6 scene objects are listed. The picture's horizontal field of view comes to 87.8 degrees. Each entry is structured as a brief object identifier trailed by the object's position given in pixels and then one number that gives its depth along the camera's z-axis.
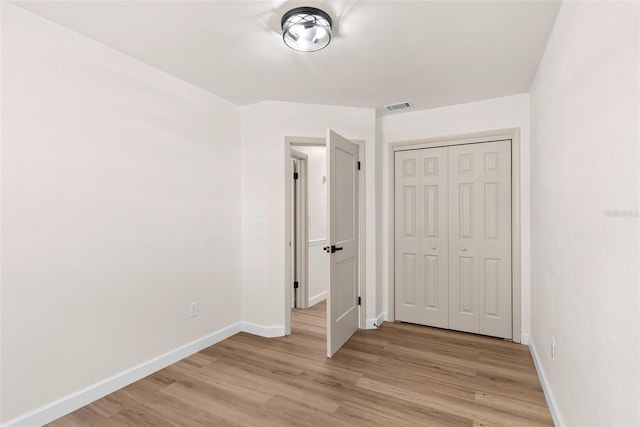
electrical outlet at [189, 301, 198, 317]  2.96
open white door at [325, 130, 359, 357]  2.85
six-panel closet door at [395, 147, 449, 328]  3.56
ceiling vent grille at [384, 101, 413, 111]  3.35
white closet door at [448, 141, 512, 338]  3.27
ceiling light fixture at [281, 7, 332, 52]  1.83
